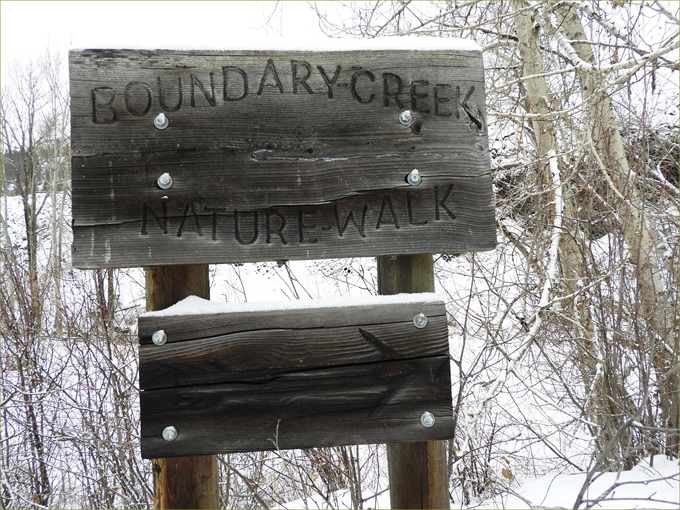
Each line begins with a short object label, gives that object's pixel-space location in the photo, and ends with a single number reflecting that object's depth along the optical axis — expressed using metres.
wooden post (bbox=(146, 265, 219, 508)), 1.46
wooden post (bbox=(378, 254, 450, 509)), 1.54
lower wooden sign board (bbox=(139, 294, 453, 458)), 1.36
